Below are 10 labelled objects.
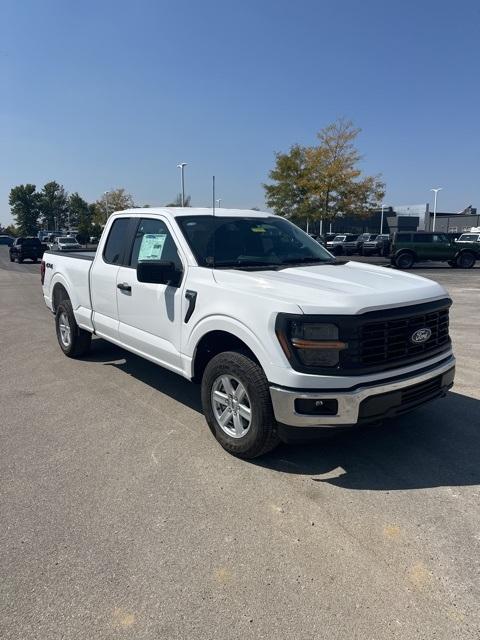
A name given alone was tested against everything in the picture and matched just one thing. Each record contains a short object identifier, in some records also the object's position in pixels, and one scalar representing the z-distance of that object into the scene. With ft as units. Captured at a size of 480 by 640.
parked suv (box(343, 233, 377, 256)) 121.39
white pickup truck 10.54
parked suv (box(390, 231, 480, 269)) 80.43
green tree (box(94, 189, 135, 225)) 205.67
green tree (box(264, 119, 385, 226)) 111.04
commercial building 242.78
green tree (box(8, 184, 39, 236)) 310.65
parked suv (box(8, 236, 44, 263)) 105.60
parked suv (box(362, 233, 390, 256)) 113.19
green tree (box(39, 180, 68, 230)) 313.12
